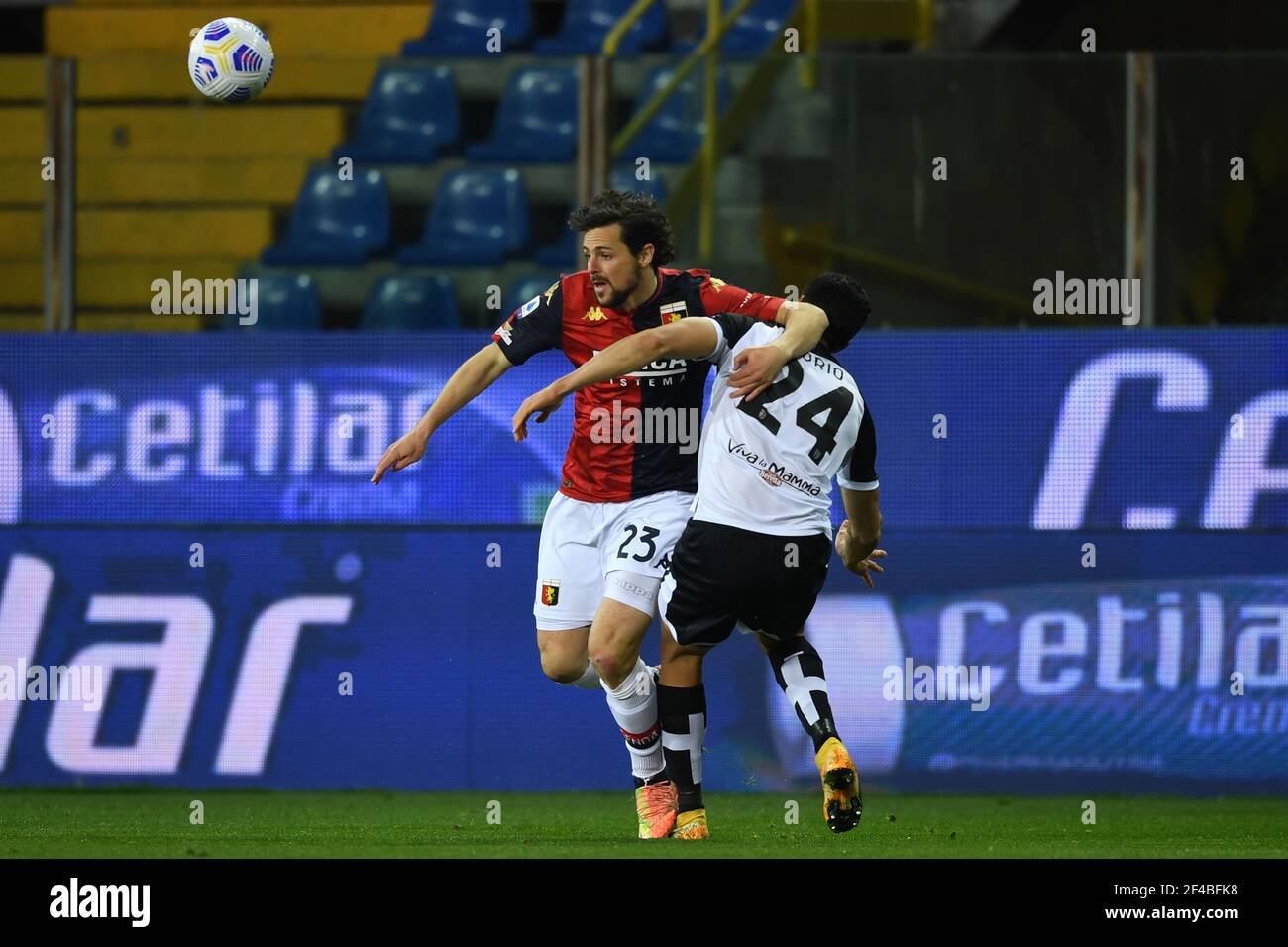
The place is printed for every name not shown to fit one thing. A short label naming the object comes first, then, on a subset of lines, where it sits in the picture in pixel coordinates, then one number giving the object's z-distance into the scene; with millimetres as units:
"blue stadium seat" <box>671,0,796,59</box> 12766
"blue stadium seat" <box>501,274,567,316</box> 10133
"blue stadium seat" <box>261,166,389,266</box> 10664
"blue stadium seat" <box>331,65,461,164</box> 11602
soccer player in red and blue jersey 6668
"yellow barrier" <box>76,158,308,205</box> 9984
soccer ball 8906
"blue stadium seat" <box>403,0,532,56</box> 13133
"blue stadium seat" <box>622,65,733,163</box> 9789
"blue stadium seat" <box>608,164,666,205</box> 9695
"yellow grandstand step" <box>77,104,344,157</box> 9945
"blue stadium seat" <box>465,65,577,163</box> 10219
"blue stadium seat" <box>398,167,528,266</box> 10414
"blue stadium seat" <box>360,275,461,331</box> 10289
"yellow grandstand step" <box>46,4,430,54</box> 13828
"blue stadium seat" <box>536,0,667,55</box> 13039
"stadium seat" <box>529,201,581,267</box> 10156
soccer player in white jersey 6273
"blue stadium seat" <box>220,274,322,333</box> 10094
